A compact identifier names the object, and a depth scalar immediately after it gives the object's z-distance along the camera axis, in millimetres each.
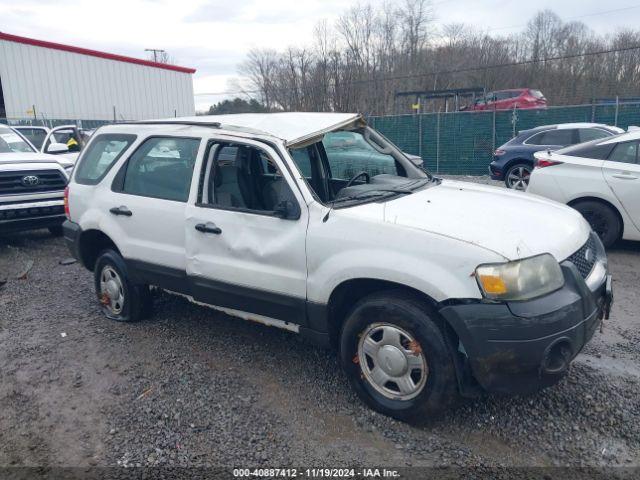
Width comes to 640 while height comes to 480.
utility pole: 61719
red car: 25005
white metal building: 25422
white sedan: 6516
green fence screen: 15094
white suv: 2896
